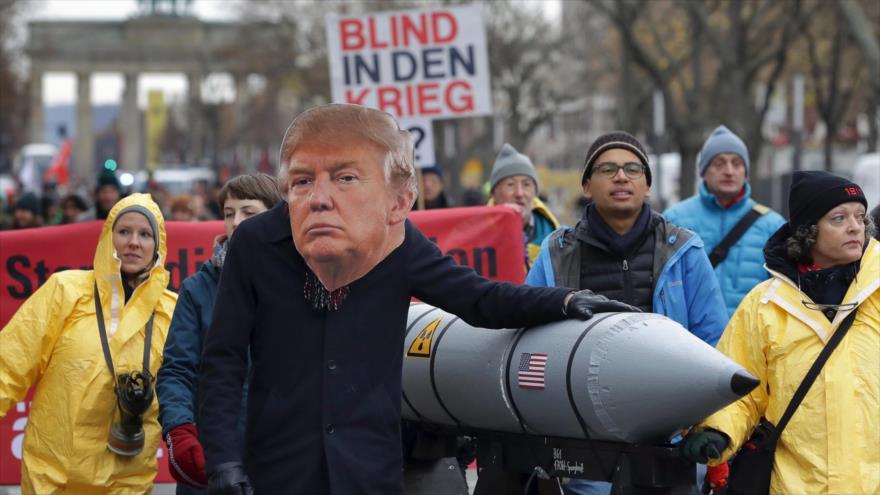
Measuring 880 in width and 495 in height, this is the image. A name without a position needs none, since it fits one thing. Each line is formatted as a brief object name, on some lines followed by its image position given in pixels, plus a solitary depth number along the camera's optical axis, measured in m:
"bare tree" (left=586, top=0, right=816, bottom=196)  49.25
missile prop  9.11
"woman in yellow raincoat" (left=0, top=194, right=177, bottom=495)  12.91
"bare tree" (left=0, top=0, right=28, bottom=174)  86.84
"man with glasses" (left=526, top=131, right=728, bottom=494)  12.11
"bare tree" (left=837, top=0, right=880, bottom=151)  35.31
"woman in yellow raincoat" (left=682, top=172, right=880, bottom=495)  10.27
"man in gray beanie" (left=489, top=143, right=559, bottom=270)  18.78
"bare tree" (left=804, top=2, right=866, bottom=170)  58.34
